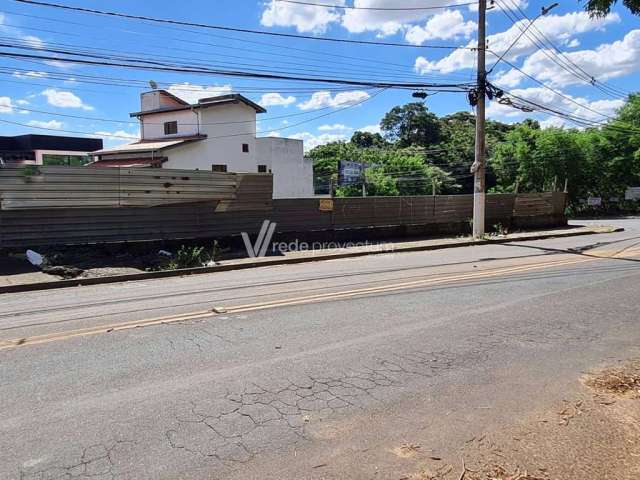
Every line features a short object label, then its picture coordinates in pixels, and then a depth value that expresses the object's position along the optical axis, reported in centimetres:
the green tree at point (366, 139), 9674
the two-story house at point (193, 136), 3266
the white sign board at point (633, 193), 4503
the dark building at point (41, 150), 4628
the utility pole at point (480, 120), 1873
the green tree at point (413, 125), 8631
